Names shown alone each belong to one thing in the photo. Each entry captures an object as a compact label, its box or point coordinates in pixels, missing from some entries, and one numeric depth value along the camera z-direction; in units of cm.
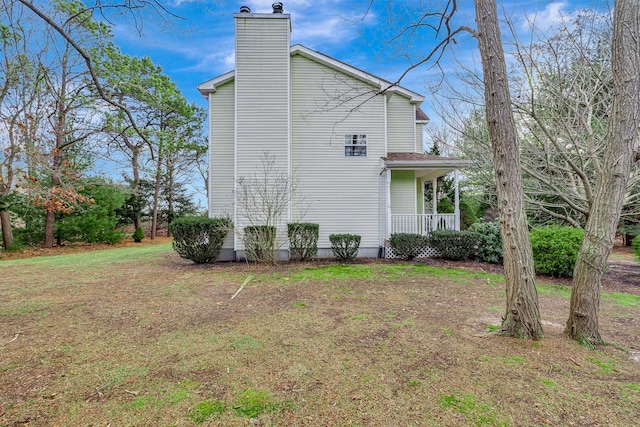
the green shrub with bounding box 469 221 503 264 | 951
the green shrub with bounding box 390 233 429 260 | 975
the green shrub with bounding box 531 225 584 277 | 737
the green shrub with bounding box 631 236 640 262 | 829
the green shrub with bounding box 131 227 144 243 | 1949
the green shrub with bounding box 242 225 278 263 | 900
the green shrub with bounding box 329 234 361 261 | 976
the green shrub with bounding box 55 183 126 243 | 1577
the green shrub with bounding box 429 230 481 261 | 961
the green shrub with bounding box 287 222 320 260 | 955
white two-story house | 1010
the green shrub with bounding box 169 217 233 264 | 890
